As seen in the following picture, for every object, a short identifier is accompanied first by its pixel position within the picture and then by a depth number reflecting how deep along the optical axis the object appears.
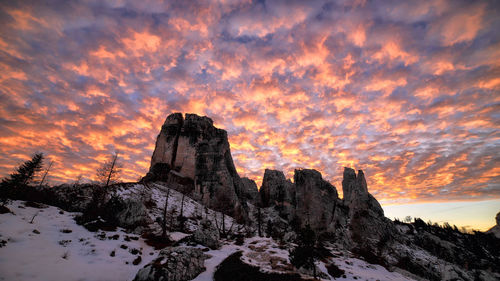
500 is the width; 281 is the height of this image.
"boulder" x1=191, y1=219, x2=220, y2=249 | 29.28
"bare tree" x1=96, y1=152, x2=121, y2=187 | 36.81
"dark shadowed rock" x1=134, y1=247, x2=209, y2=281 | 15.29
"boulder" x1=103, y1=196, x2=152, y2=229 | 29.92
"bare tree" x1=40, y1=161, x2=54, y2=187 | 59.23
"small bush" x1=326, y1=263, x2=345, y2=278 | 27.35
